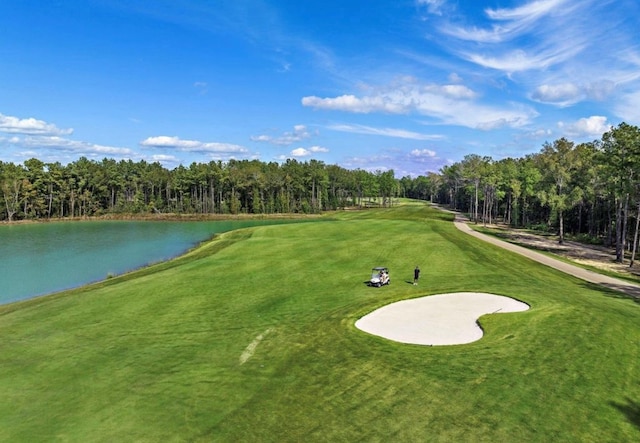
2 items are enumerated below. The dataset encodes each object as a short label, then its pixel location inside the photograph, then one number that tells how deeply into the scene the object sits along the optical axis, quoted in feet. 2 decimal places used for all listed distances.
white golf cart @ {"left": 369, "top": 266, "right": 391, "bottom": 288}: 101.45
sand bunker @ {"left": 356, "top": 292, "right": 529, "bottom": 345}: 67.51
